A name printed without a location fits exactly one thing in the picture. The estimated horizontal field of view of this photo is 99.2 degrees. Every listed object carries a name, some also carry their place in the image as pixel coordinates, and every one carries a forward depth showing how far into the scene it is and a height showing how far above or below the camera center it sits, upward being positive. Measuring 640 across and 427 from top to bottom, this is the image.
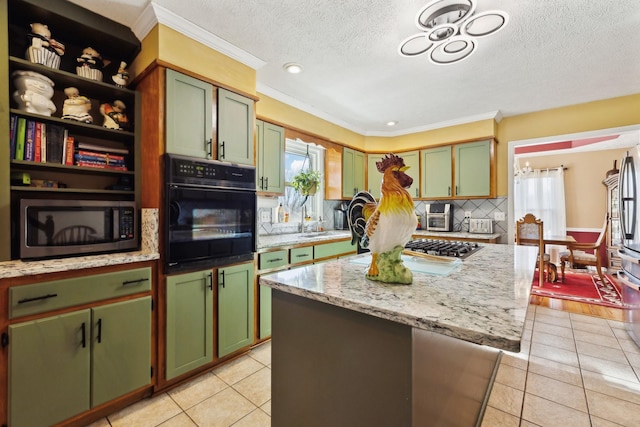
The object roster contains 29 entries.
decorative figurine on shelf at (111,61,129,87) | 1.98 +1.02
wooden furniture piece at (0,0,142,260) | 1.55 +0.61
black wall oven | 1.83 +0.02
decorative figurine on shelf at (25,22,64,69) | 1.63 +1.03
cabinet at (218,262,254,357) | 2.09 -0.74
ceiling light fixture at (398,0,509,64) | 1.68 +1.26
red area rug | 3.55 -1.09
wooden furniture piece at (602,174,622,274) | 5.03 -0.30
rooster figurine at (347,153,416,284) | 1.01 -0.04
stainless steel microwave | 1.49 -0.07
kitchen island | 0.79 -0.43
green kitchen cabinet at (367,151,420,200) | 4.25 +0.69
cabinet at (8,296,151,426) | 1.36 -0.80
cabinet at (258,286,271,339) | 2.41 -0.88
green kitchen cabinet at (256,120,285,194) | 2.79 +0.61
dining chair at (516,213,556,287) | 3.99 -0.30
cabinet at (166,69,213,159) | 1.85 +0.71
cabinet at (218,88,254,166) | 2.12 +0.71
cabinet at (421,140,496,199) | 3.69 +0.63
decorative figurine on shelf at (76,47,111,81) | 1.87 +1.05
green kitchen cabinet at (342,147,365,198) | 4.02 +0.66
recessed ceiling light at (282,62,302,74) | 2.44 +1.35
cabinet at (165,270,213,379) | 1.83 -0.75
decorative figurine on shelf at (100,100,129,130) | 1.97 +0.74
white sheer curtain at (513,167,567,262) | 5.97 +0.37
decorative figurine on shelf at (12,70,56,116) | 1.62 +0.76
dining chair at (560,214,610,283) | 4.09 -0.65
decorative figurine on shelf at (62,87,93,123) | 1.81 +0.74
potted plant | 3.29 +0.40
